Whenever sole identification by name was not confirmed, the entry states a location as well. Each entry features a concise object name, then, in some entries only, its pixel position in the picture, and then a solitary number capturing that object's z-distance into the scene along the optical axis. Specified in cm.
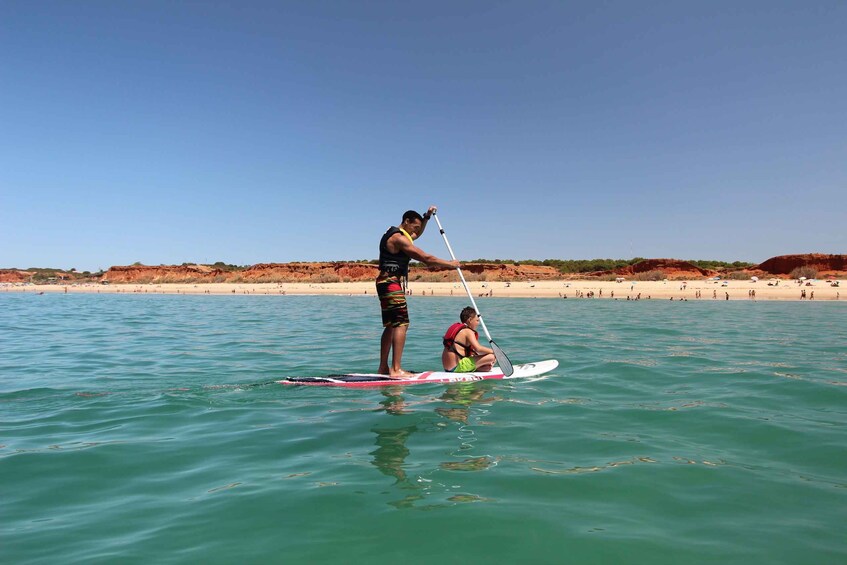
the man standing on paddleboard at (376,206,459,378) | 807
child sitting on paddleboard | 901
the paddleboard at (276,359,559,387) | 823
